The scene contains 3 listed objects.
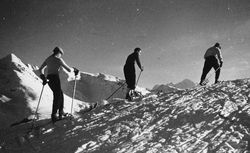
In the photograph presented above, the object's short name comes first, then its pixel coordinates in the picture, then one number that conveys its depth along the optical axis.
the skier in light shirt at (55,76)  6.79
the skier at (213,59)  10.97
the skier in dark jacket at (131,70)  9.31
